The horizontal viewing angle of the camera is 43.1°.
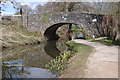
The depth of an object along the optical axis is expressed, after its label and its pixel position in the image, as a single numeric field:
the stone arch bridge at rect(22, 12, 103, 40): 14.59
